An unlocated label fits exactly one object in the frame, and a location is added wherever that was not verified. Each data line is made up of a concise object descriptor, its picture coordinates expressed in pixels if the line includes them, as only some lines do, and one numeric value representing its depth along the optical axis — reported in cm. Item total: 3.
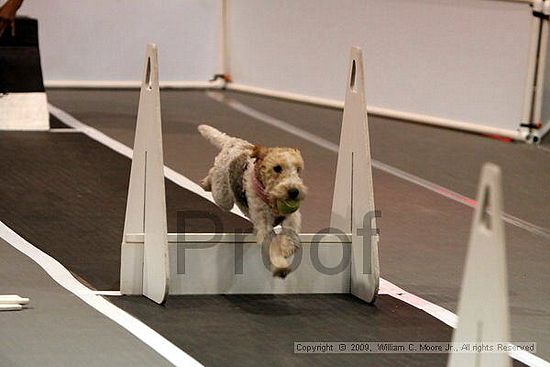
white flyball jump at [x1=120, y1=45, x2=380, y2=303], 712
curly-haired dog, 663
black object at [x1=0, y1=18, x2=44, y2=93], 1317
